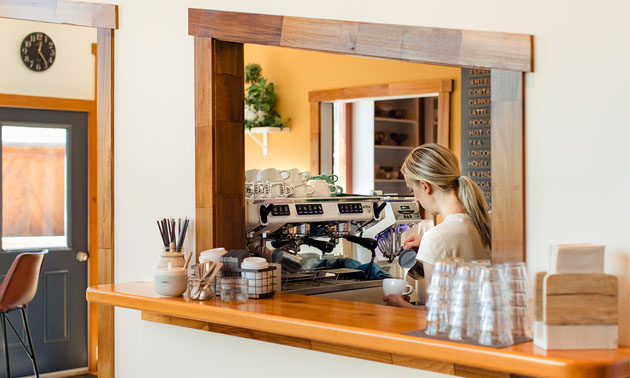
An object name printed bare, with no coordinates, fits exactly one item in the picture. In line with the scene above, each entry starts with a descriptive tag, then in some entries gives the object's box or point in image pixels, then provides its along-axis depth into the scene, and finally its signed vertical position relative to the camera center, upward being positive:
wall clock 6.12 +1.06
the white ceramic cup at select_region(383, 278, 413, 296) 3.11 -0.43
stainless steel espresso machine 3.25 -0.21
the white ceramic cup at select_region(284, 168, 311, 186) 3.57 +0.02
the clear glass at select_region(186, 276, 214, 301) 2.79 -0.39
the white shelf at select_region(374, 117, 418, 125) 7.72 +0.65
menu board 5.46 +0.40
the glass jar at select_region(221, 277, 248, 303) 2.76 -0.38
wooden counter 1.85 -0.43
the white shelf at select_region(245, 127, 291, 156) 6.98 +0.47
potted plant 7.02 +0.74
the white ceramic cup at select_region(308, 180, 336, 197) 3.72 -0.02
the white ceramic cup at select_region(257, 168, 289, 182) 3.49 +0.04
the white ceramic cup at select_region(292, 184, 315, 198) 3.58 -0.04
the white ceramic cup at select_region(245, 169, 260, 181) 3.64 +0.04
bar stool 5.22 -0.69
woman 2.90 -0.09
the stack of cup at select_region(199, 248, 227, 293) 2.86 -0.28
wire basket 2.81 -0.36
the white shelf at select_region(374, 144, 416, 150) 7.54 +0.36
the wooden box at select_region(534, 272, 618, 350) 1.91 -0.32
